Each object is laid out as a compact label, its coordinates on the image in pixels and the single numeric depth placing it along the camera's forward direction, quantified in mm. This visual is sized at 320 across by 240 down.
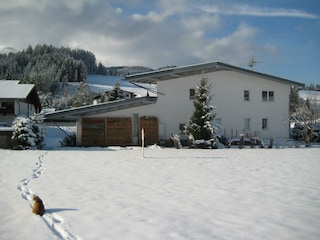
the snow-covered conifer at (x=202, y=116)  18516
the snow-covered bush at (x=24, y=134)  17141
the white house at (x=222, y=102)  20922
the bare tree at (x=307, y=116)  21041
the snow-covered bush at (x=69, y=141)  20891
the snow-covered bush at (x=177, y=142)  18750
